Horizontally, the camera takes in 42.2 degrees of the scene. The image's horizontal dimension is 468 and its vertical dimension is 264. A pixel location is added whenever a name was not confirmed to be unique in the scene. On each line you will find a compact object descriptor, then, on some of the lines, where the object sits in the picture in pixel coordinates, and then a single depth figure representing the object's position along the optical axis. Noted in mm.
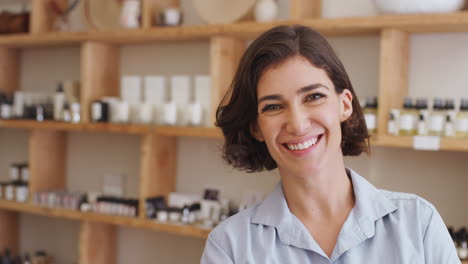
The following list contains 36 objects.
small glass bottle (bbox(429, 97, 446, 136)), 2344
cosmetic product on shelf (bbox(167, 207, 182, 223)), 2920
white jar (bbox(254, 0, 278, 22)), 2693
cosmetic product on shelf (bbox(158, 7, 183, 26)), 2945
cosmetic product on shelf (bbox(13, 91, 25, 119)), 3543
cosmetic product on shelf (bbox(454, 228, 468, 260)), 2316
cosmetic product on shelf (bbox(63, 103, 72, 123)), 3256
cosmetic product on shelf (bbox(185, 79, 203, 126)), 2881
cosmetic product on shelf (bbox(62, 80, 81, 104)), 3369
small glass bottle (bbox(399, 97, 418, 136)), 2371
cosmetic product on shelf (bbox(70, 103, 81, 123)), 3230
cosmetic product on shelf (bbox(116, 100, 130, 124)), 3090
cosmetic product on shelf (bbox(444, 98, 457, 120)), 2344
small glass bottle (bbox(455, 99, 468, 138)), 2307
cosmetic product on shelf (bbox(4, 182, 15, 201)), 3533
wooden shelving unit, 2412
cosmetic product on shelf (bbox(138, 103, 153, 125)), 3033
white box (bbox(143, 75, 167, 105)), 3129
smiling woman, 1363
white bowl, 2275
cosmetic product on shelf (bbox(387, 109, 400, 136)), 2398
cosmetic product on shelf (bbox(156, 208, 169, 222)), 2934
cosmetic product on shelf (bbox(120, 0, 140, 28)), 3055
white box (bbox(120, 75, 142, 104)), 3166
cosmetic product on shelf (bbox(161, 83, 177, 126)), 2953
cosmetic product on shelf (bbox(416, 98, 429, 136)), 2361
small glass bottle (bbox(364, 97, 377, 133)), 2457
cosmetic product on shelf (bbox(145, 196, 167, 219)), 2986
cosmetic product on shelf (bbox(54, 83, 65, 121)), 3320
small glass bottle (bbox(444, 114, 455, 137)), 2336
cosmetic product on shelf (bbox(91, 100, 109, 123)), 3150
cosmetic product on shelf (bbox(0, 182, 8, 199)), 3566
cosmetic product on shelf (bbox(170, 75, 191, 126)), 3020
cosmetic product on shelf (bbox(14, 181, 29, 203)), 3514
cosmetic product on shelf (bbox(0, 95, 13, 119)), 3578
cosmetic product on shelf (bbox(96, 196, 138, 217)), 3053
